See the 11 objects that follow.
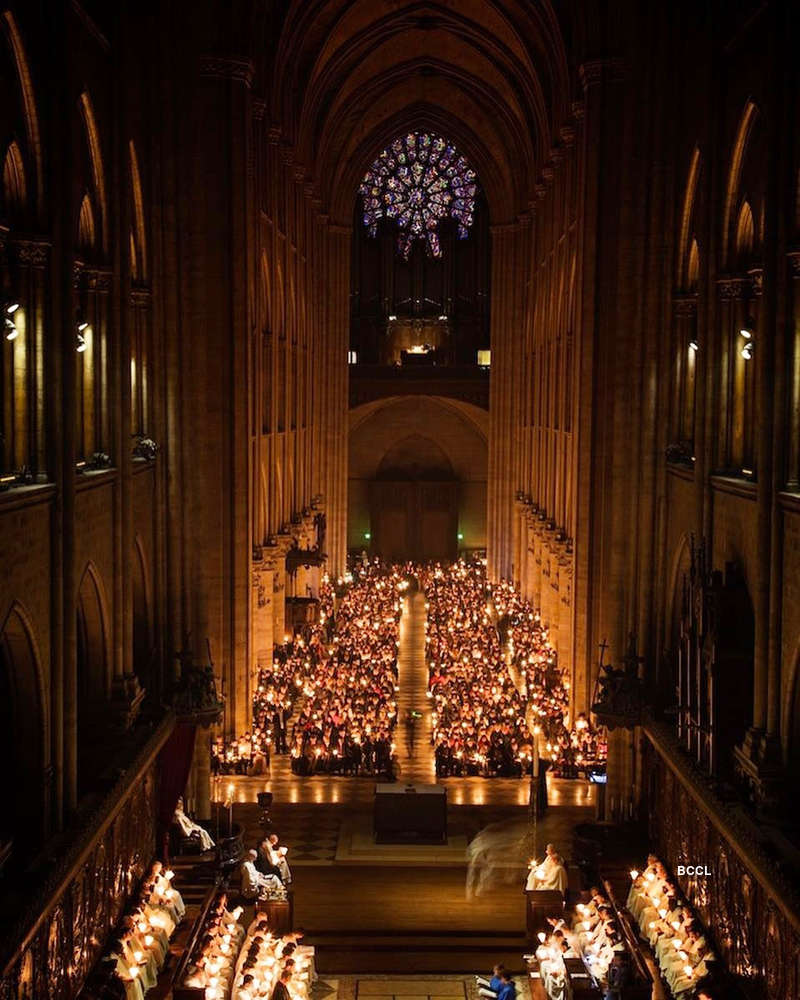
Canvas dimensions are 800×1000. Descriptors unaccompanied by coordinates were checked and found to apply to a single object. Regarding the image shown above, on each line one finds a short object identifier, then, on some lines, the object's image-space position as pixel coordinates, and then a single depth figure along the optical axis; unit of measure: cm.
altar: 2338
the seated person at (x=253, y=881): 1991
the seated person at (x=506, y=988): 1659
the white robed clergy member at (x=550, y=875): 1983
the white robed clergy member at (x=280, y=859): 2033
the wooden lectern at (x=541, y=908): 1942
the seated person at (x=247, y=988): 1659
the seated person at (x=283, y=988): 1631
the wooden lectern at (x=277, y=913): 1941
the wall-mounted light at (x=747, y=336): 1956
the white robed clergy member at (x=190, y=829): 2233
